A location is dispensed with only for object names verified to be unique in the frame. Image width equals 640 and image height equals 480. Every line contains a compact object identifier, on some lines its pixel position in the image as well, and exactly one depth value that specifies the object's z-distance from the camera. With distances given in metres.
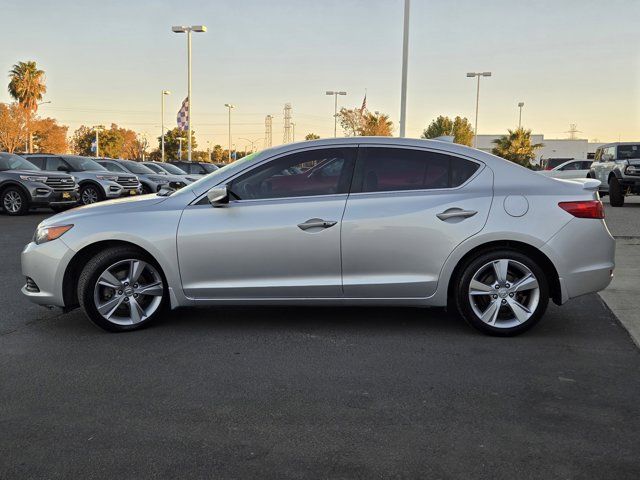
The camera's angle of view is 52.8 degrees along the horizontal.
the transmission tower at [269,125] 126.91
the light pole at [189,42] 34.62
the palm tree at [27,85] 61.09
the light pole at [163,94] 64.25
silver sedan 5.01
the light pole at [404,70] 18.09
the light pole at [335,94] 54.41
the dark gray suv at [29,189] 16.38
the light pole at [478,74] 54.91
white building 118.38
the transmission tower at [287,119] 114.38
